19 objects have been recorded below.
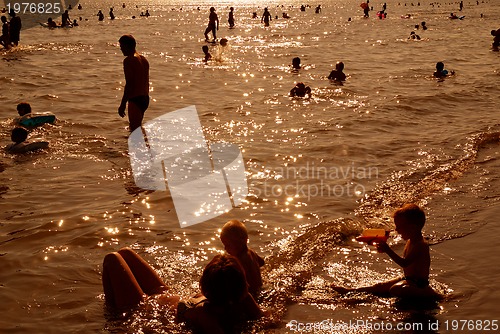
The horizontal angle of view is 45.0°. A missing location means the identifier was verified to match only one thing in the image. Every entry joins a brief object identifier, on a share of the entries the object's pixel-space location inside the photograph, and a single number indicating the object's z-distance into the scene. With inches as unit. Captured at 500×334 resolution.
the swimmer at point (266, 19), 1617.4
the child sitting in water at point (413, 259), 203.0
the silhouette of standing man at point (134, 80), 397.1
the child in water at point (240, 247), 192.7
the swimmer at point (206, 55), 867.4
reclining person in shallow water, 148.7
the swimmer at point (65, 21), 1529.3
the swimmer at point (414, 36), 1171.3
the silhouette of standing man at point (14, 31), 997.7
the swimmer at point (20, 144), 383.6
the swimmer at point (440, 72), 696.5
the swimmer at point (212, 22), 1194.3
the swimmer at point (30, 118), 444.8
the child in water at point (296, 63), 773.9
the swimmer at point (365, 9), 1942.7
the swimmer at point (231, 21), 1572.8
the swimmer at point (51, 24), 1506.4
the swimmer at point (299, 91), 585.6
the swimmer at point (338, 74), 674.2
